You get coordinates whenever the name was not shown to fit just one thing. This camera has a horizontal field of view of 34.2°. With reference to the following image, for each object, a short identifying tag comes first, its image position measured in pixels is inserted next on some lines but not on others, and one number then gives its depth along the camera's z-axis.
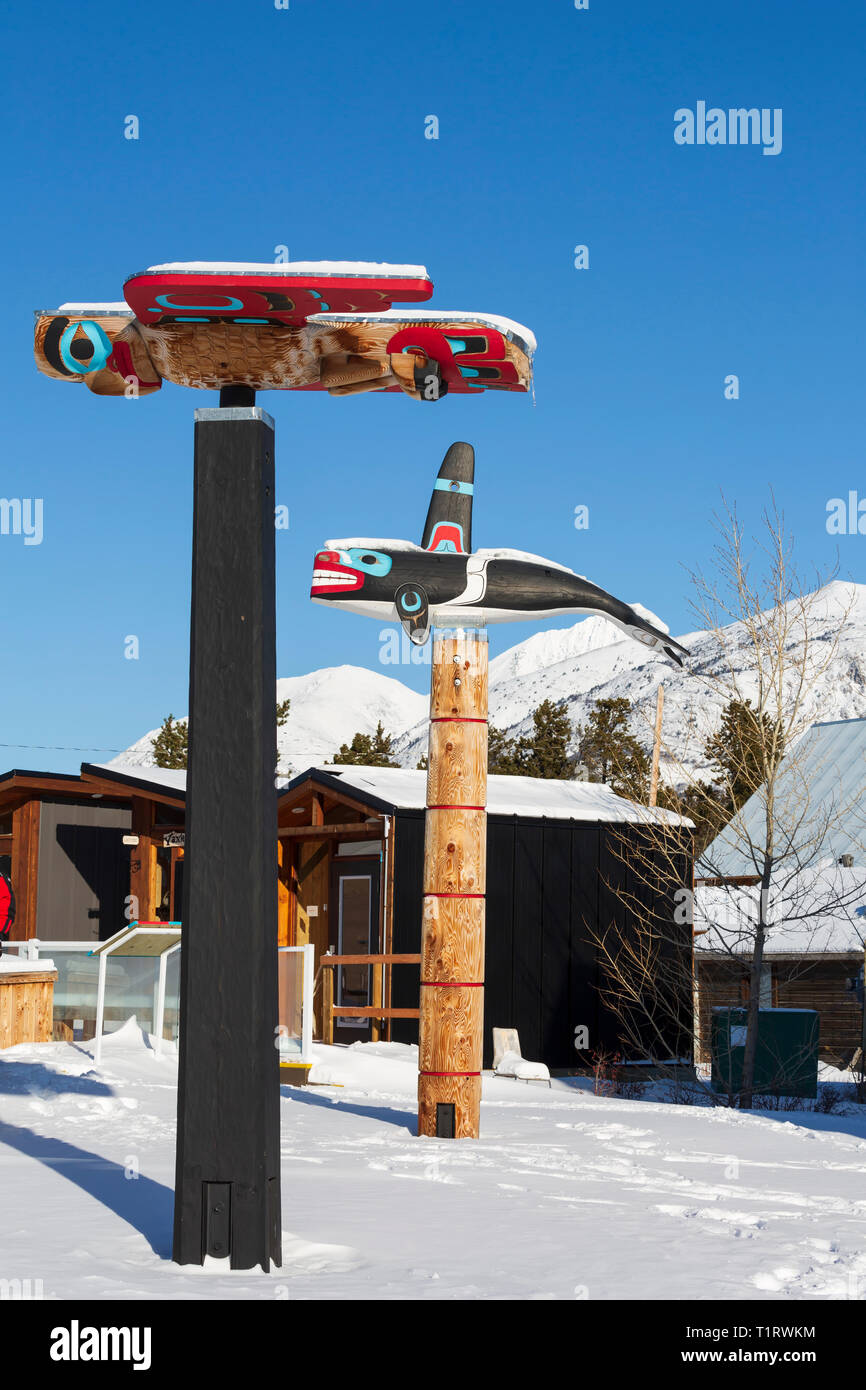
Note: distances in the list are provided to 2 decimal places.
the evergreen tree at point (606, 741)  50.16
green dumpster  16.80
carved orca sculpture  10.88
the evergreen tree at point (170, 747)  49.44
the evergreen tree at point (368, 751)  48.72
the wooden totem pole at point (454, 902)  10.09
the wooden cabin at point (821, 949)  25.83
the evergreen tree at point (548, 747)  51.44
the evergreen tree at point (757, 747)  15.70
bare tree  15.64
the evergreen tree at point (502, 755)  50.06
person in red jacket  14.76
